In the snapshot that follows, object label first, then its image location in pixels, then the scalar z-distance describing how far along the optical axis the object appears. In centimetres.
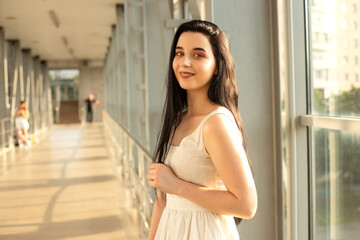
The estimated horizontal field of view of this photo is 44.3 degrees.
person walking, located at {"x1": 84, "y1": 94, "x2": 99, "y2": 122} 2281
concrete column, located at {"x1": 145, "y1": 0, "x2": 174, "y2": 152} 548
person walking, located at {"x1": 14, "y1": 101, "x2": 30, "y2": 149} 1077
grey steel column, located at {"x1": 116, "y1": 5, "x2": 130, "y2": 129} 957
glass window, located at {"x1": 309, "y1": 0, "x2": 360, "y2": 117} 174
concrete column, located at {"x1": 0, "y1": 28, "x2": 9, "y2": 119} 1097
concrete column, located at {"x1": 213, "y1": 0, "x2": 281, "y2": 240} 213
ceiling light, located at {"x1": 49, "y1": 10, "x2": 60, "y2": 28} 1016
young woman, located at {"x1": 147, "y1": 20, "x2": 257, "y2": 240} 102
